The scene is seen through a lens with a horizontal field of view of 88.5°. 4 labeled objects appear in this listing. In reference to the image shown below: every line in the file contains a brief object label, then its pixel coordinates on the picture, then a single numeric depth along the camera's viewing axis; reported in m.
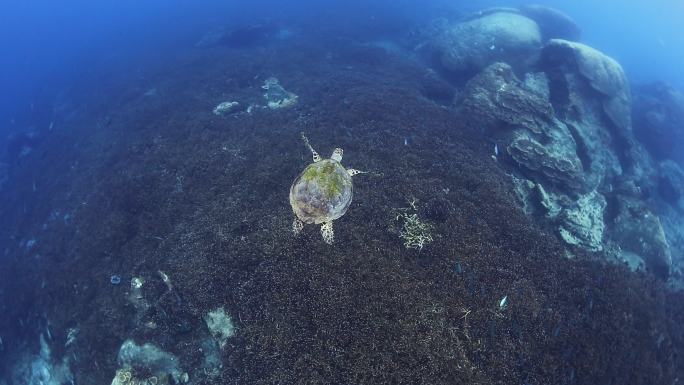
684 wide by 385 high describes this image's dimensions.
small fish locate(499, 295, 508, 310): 7.61
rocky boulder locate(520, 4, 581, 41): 33.17
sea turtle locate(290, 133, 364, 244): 8.55
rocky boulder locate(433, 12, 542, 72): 23.64
